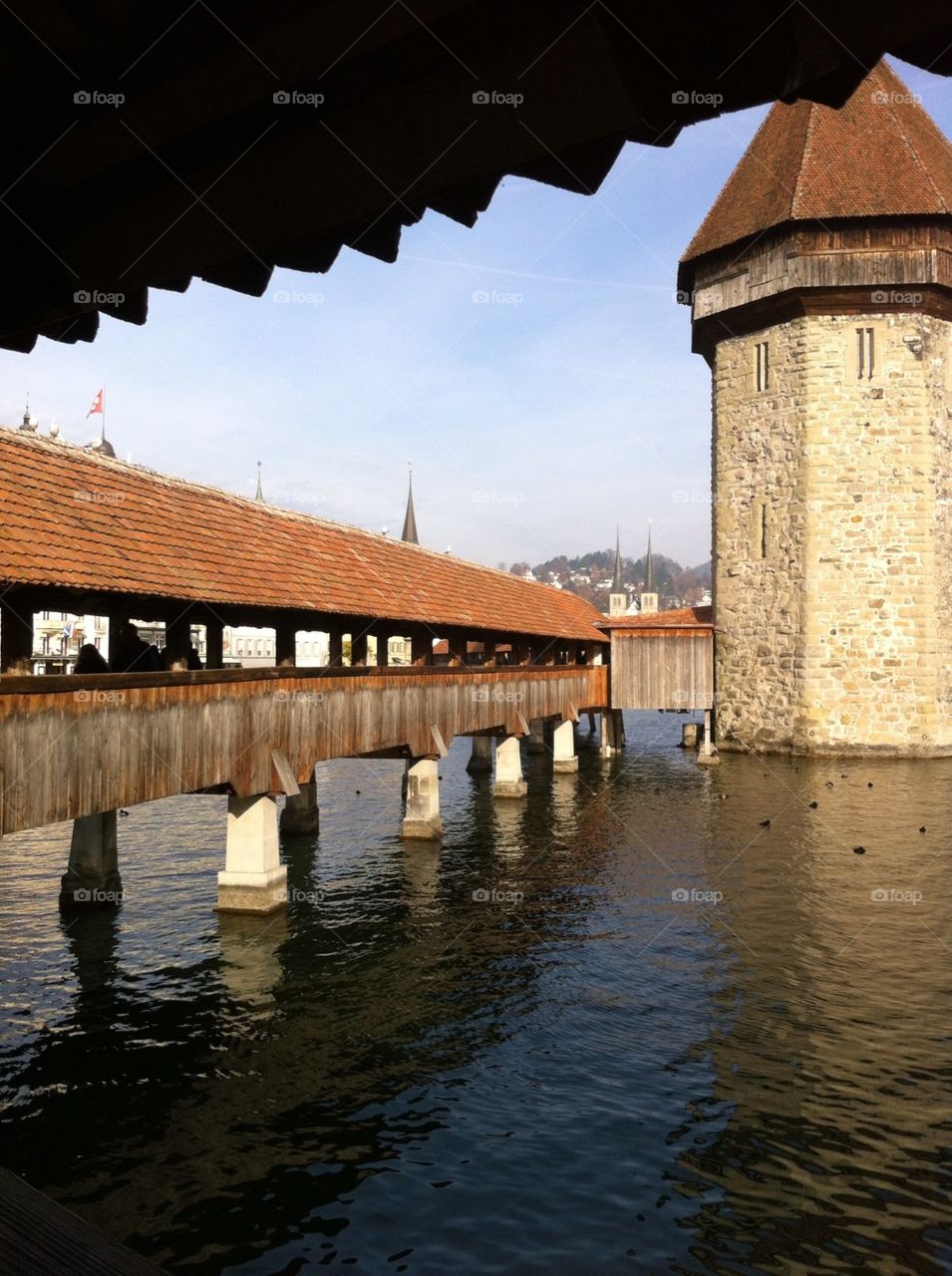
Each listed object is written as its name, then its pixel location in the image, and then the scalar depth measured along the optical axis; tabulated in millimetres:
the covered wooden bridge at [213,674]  9641
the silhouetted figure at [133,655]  11484
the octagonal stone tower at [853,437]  29047
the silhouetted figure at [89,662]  11133
